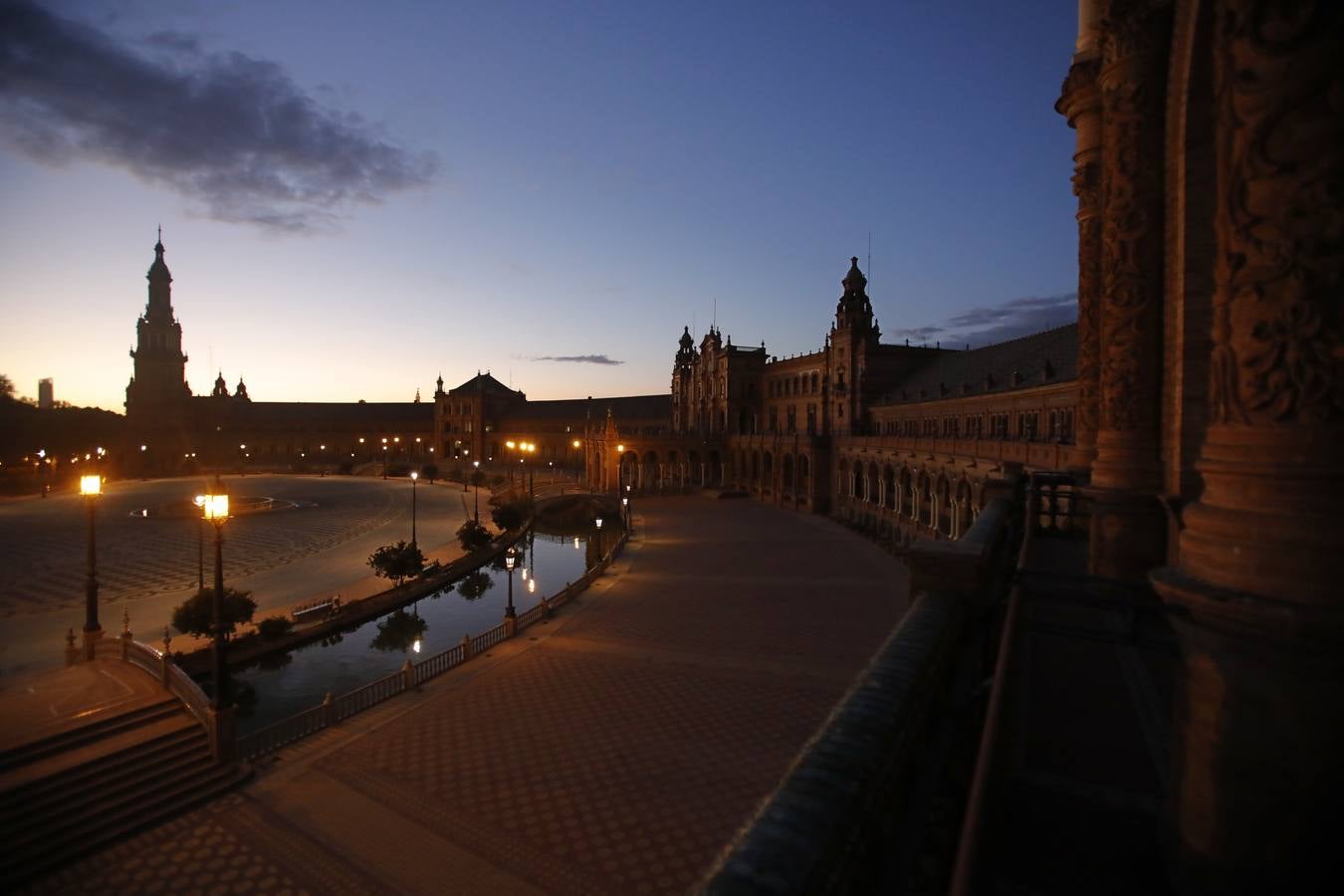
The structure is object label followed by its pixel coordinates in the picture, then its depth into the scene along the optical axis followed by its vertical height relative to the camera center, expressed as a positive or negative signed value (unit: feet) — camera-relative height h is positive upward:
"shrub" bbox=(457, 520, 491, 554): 128.06 -18.12
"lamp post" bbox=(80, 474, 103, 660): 54.13 -12.51
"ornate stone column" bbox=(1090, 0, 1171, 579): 33.73 +7.85
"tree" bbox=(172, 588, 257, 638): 68.90 -17.59
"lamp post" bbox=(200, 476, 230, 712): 42.09 -9.68
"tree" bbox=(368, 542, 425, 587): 100.48 -17.77
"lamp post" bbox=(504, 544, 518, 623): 72.11 -14.89
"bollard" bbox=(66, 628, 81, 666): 56.11 -17.51
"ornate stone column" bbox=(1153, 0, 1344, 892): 11.22 -1.22
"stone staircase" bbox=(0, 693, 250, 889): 33.91 -18.91
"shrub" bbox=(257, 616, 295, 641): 74.59 -20.47
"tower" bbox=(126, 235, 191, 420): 339.98 +41.19
